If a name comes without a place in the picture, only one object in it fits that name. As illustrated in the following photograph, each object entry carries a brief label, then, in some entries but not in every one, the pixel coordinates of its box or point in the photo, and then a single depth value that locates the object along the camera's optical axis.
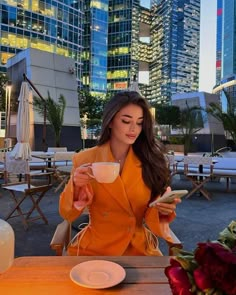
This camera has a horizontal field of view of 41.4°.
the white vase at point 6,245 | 0.77
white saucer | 1.03
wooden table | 1.01
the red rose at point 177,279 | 0.68
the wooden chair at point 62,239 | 1.60
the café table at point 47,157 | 8.62
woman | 1.56
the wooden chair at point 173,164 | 7.49
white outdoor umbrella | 7.40
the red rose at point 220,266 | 0.61
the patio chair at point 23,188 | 4.55
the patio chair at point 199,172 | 6.74
